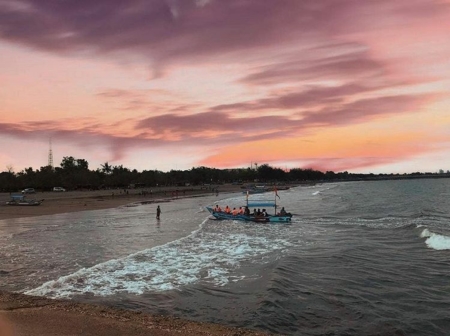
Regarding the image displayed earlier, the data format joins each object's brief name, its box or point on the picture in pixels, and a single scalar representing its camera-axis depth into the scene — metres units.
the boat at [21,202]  67.38
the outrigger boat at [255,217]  43.12
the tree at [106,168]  185.38
